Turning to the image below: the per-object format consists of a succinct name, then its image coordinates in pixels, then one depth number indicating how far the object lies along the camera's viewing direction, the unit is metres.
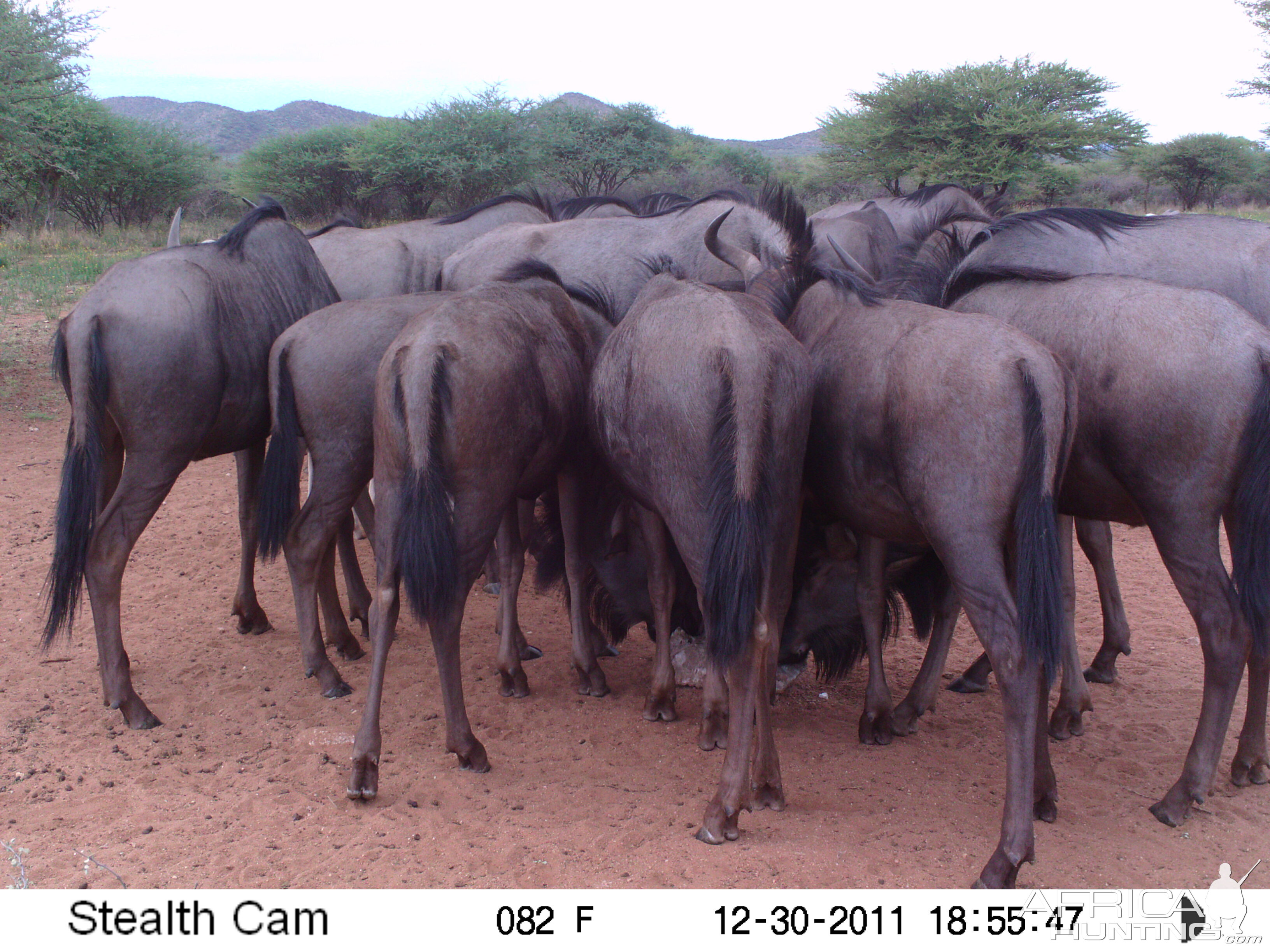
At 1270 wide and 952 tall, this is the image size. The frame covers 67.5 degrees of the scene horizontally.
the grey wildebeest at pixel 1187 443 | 3.29
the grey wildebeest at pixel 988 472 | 3.06
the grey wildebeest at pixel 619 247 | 5.99
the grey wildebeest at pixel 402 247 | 7.18
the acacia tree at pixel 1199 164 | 31.64
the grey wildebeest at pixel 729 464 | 3.30
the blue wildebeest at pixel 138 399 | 4.20
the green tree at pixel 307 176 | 27.06
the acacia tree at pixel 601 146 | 25.12
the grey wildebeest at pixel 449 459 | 3.54
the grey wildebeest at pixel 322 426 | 4.20
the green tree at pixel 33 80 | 11.79
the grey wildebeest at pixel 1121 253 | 4.67
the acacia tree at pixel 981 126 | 22.94
